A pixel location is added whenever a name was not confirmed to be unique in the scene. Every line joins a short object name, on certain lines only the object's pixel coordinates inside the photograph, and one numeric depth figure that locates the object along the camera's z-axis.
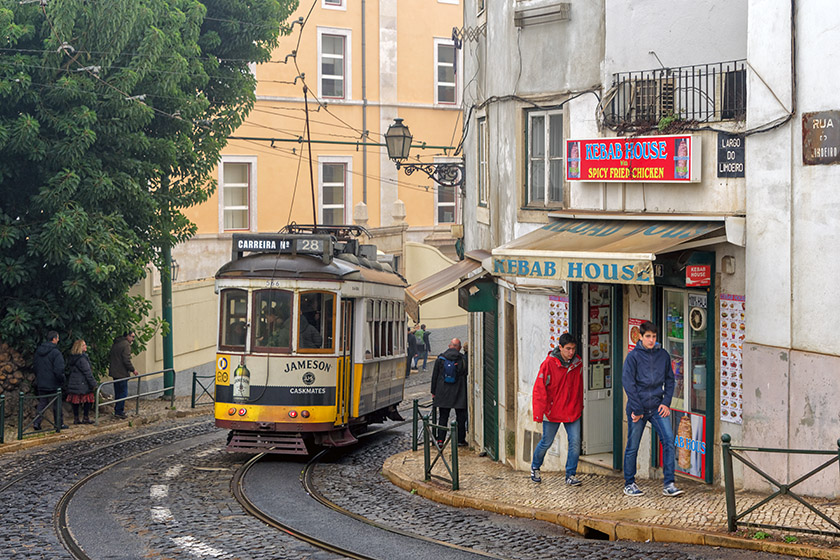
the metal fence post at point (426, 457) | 12.91
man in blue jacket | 11.22
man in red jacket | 12.23
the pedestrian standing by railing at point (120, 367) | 20.86
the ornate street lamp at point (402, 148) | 20.53
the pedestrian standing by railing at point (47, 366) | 18.70
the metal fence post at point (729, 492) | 9.57
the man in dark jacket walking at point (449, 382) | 16.39
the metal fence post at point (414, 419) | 14.29
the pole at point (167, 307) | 24.48
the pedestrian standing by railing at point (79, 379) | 19.39
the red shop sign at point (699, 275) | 11.48
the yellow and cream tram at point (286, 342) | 15.33
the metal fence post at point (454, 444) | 12.27
